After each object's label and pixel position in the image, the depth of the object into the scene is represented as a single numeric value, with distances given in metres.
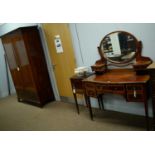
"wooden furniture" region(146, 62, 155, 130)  2.15
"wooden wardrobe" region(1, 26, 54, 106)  3.97
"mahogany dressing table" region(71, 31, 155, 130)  2.40
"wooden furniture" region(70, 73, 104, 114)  3.22
